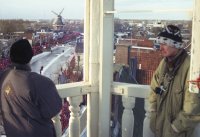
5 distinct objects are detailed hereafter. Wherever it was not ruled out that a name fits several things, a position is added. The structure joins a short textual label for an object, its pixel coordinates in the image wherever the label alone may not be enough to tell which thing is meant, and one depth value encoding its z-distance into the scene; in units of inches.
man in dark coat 62.9
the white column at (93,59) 86.3
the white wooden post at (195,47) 64.4
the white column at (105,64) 85.6
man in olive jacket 68.6
